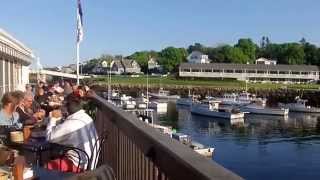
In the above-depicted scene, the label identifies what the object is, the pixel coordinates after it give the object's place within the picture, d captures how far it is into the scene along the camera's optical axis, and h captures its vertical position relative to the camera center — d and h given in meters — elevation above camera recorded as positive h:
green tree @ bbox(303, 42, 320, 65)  88.89 +7.00
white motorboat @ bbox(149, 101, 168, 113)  47.83 -4.30
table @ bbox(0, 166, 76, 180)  2.07 -0.66
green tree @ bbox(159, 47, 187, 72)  92.41 +5.78
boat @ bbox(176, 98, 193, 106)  53.65 -4.00
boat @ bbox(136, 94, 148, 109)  42.87 -3.52
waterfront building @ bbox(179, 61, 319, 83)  77.62 +1.62
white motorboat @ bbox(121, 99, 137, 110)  39.94 -3.39
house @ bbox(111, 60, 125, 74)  97.48 +3.56
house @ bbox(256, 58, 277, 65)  90.17 +5.08
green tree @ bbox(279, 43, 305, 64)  88.54 +6.89
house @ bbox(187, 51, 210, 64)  92.59 +6.18
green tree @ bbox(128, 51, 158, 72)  100.19 +7.09
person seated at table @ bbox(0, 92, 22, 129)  3.52 -0.31
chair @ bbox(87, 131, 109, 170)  2.77 -0.66
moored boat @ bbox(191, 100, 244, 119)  42.61 -4.51
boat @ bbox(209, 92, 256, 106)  51.28 -3.50
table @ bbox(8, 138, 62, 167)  3.20 -0.71
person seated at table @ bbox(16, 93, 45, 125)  4.89 -0.61
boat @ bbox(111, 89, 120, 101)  48.92 -2.91
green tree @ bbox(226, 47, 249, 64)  89.59 +6.41
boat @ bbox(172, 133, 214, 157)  22.25 -4.91
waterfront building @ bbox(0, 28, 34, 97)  8.84 +0.59
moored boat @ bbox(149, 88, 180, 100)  60.40 -3.36
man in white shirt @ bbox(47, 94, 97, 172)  2.74 -0.52
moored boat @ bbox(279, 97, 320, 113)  51.21 -4.70
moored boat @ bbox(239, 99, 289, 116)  46.49 -4.63
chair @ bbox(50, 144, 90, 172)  2.72 -0.66
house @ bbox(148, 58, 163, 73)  96.43 +3.86
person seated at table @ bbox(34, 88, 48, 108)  7.25 -0.44
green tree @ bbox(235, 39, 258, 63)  96.43 +9.47
